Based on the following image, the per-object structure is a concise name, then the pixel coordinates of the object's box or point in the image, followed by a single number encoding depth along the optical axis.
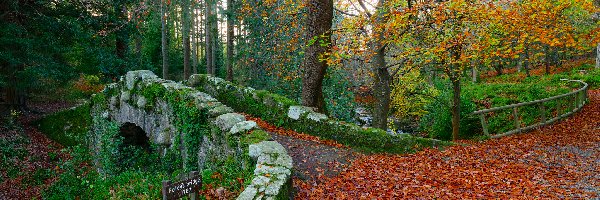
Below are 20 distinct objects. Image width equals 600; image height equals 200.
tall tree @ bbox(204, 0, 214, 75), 20.36
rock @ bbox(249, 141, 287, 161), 6.39
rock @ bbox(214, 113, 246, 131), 7.90
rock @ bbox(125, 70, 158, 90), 11.92
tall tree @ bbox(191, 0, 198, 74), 24.93
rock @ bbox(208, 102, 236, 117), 8.62
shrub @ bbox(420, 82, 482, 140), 14.30
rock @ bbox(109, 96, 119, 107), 13.33
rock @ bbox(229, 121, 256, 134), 7.46
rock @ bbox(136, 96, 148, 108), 11.37
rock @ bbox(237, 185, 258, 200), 4.94
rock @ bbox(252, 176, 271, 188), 5.19
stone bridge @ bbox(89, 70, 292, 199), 5.97
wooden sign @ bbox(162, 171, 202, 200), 4.80
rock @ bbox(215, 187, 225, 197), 6.04
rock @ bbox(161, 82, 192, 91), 10.25
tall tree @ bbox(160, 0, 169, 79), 20.83
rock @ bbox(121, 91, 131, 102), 12.46
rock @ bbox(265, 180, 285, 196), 5.03
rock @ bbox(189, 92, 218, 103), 9.32
